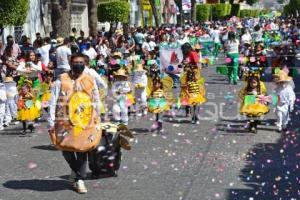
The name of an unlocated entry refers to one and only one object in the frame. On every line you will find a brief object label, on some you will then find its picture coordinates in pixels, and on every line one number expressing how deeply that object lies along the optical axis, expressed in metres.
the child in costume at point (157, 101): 12.27
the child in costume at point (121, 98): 12.57
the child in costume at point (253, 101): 12.05
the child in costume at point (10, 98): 13.48
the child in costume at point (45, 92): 13.48
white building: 31.11
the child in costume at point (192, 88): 13.01
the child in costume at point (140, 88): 14.27
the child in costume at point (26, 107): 12.29
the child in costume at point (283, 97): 12.12
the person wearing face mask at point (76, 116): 7.76
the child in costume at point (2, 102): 13.07
